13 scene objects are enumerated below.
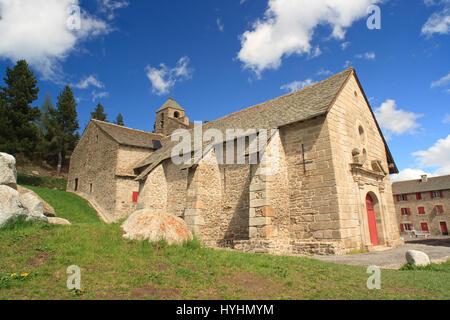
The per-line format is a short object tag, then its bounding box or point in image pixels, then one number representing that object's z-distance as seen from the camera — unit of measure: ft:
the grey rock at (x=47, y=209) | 27.63
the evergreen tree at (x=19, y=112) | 79.10
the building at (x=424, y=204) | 112.99
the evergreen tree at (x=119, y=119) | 172.45
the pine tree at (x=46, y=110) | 118.28
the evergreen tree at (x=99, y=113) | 150.41
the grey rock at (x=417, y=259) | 22.93
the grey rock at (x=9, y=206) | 20.59
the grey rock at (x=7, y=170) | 22.21
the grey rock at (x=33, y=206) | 22.79
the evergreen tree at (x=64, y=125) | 114.01
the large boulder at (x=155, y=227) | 21.82
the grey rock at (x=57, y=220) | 28.19
